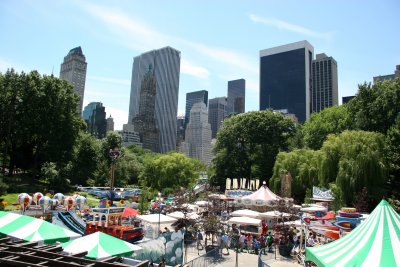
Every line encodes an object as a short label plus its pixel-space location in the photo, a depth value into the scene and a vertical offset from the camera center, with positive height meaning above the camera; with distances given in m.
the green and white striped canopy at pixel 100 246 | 10.14 -2.41
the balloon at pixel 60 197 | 24.37 -1.98
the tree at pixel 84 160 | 52.66 +2.03
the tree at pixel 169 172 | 54.66 +0.62
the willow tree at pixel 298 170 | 38.69 +1.47
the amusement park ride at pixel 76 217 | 19.61 -2.92
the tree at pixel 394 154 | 30.17 +3.03
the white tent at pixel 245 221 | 22.57 -2.92
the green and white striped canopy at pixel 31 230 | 11.47 -2.21
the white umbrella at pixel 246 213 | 25.40 -2.69
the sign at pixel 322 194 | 28.77 -0.94
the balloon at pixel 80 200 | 25.05 -2.18
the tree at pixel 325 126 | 50.66 +9.29
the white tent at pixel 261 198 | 29.30 -1.64
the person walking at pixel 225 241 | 20.35 -3.94
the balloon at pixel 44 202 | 22.78 -2.23
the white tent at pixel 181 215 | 25.02 -3.04
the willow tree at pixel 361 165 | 27.67 +1.78
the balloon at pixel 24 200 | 21.66 -2.06
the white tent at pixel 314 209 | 25.47 -2.08
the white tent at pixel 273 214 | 24.52 -2.59
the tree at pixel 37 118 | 45.69 +7.64
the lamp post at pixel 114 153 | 27.73 +1.76
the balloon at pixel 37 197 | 24.17 -2.03
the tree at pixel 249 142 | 53.78 +6.46
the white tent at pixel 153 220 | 21.61 -3.02
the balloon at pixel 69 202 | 23.58 -2.23
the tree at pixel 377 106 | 34.59 +8.95
